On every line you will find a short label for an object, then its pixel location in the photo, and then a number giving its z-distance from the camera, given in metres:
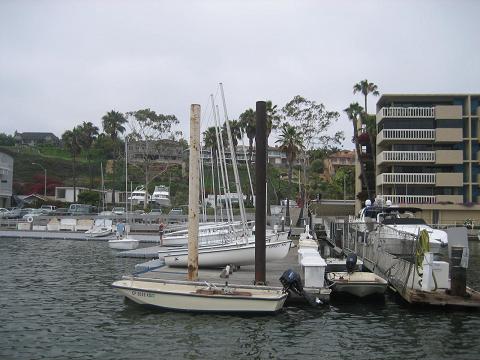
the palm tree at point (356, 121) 68.38
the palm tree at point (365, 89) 74.81
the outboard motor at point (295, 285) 18.28
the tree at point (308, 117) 68.56
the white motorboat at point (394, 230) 22.69
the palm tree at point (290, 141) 67.69
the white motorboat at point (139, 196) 98.14
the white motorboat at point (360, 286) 19.20
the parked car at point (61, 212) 76.95
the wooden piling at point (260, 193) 18.55
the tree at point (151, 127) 76.38
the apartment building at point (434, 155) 60.56
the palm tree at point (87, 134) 98.47
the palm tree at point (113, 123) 87.88
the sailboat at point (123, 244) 42.00
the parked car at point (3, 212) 70.43
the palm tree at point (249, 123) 79.00
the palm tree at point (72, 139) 96.25
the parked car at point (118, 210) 71.81
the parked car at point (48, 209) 77.94
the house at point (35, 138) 170.48
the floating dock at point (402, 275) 17.56
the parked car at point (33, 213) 65.21
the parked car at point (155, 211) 79.56
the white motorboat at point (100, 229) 54.15
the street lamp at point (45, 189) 102.99
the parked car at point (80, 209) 78.06
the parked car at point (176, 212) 72.93
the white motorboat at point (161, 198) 95.38
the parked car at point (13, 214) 72.03
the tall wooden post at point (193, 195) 18.62
